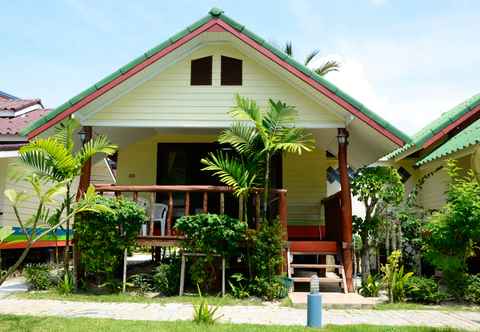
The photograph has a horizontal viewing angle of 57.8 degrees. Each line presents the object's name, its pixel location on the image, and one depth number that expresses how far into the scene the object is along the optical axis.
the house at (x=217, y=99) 8.84
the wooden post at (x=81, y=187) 8.73
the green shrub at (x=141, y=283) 8.56
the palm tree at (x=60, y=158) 7.92
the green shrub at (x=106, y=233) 8.33
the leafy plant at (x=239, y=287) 8.06
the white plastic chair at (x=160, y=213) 10.22
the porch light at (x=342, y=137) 9.34
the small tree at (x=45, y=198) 5.33
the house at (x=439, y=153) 11.48
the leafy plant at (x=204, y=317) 5.90
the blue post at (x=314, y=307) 5.77
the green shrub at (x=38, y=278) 8.74
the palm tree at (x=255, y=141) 8.23
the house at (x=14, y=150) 11.26
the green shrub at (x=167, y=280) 8.46
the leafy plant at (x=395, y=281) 8.05
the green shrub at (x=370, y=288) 8.52
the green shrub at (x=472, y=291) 8.05
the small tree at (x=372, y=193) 9.16
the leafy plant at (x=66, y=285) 8.34
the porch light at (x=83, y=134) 9.62
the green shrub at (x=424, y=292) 8.00
